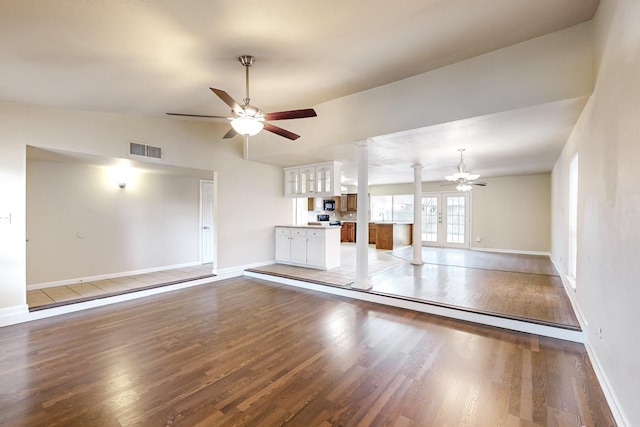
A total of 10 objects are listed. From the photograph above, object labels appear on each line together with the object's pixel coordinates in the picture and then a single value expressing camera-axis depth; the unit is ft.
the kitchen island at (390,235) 30.73
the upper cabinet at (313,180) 19.94
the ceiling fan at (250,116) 9.35
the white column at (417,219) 22.50
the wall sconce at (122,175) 17.66
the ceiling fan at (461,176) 19.91
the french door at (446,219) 31.53
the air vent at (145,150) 15.17
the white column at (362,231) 15.17
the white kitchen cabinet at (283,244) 21.86
